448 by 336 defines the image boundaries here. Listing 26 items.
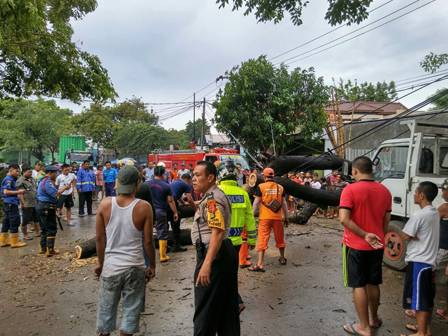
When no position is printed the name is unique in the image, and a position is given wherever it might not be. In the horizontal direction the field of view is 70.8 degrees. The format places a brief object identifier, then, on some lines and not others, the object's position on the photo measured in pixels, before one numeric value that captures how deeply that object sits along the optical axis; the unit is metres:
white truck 5.28
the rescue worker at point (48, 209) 6.18
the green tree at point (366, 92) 31.31
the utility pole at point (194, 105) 26.27
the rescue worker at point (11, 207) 6.84
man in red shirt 3.30
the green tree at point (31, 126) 32.28
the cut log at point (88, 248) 5.91
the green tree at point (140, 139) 32.06
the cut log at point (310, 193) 6.44
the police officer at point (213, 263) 2.43
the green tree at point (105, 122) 34.00
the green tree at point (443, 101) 14.63
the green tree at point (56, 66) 8.00
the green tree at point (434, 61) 6.29
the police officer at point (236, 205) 3.91
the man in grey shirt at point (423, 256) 3.20
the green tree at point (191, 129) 63.53
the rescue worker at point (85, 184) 10.45
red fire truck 15.46
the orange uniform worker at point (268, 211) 5.46
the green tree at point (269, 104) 14.63
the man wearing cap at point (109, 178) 11.55
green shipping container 28.38
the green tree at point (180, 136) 34.01
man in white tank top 2.67
